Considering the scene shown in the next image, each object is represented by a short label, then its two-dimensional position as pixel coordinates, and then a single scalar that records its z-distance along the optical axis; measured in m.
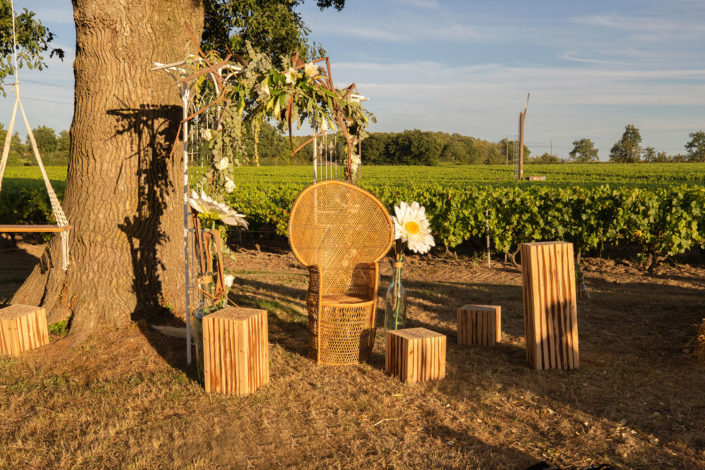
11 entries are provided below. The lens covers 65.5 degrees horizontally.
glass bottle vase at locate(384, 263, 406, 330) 4.47
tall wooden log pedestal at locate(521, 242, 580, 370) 3.89
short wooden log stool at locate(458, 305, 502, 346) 4.54
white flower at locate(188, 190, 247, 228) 3.69
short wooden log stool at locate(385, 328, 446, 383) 3.70
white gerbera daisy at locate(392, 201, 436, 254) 4.42
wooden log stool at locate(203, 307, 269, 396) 3.43
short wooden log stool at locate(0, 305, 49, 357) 4.27
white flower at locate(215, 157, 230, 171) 3.67
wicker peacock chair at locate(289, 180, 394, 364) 4.17
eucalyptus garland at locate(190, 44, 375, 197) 3.60
